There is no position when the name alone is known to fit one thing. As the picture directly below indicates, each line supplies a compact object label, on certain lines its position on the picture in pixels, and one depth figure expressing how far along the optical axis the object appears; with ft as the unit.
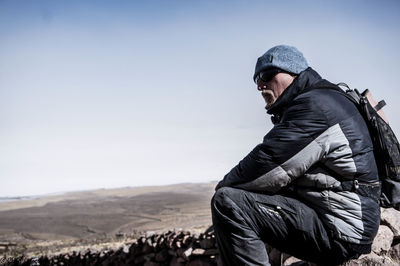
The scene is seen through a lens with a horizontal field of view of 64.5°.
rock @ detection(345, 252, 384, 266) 8.88
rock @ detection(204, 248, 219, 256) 17.46
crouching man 7.20
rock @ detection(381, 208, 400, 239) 11.20
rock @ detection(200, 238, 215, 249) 17.84
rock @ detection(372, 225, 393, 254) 10.24
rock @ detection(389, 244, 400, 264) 10.80
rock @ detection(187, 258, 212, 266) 17.58
